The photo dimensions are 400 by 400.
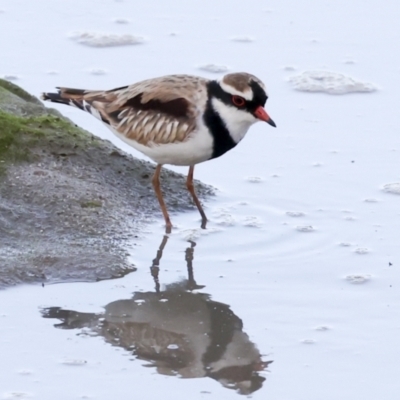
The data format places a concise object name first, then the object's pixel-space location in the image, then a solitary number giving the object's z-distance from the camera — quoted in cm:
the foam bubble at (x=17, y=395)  930
